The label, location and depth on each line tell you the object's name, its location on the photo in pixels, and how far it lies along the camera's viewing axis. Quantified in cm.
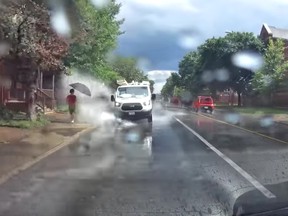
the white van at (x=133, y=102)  1384
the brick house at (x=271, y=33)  3373
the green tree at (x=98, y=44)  1724
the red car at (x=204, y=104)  2424
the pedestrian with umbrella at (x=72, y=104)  1287
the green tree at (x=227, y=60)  3085
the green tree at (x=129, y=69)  4608
